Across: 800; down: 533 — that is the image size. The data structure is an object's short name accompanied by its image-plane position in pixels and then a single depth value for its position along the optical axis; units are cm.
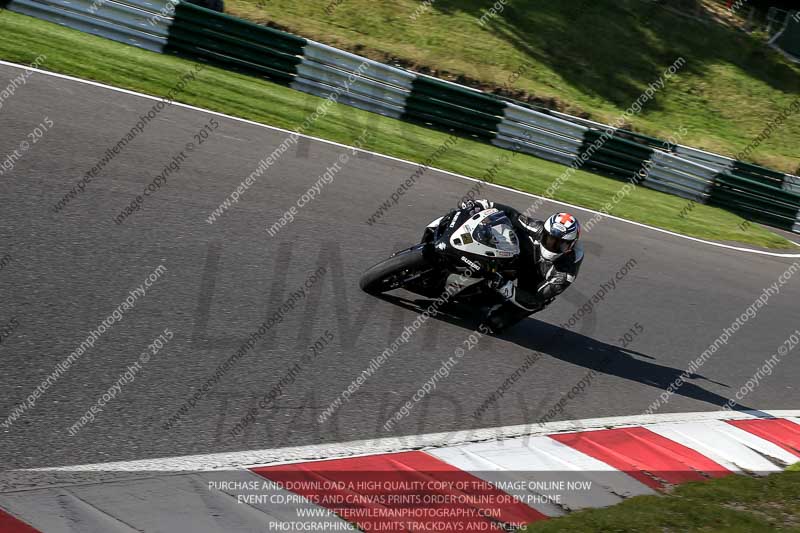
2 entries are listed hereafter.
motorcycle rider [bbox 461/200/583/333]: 1603
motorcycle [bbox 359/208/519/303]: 1606
